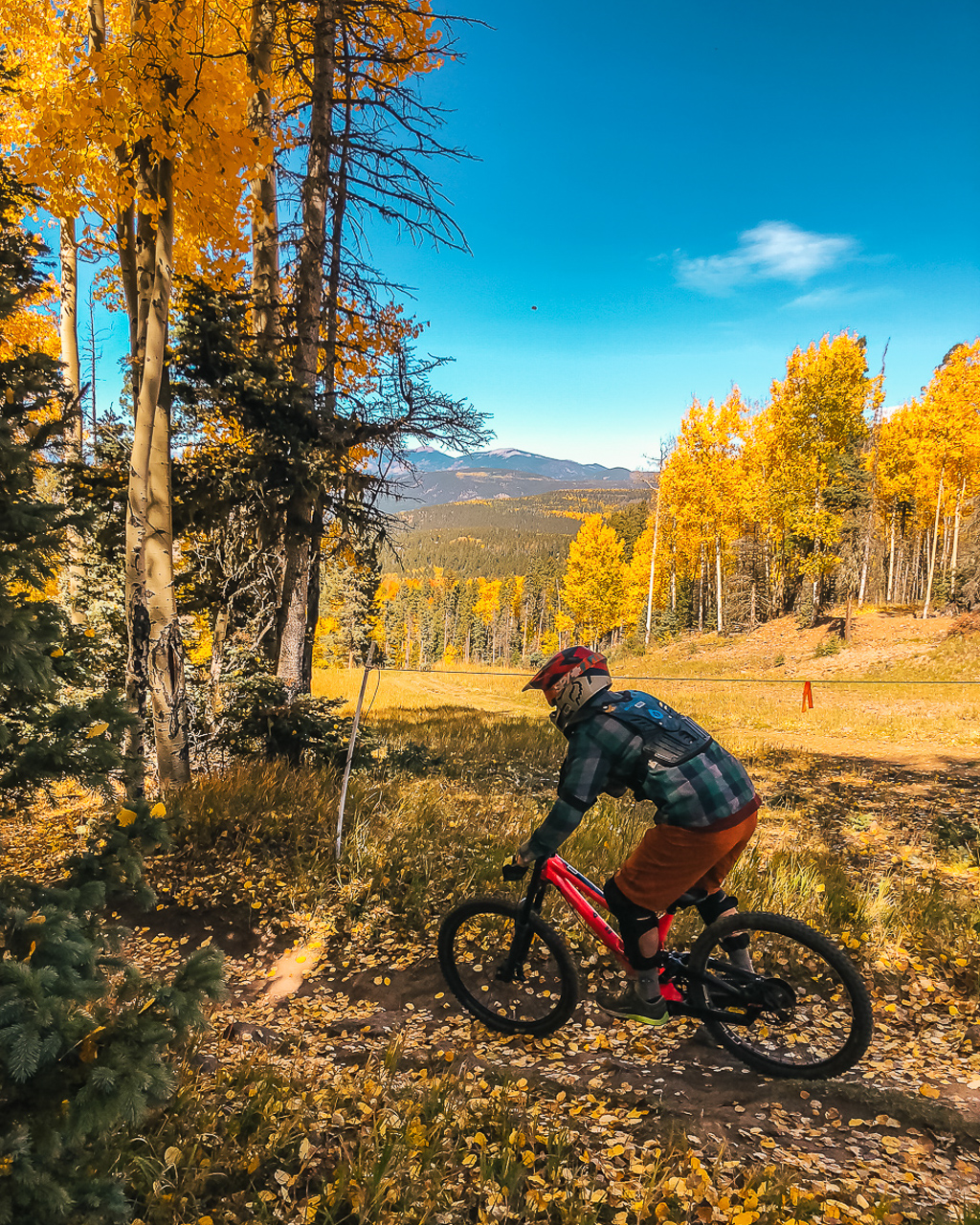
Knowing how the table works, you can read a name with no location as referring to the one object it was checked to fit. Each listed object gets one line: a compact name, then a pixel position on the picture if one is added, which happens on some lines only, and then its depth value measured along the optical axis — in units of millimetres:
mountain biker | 3123
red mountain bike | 3357
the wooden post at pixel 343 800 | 5352
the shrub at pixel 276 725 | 6852
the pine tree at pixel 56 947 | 1761
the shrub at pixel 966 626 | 20375
